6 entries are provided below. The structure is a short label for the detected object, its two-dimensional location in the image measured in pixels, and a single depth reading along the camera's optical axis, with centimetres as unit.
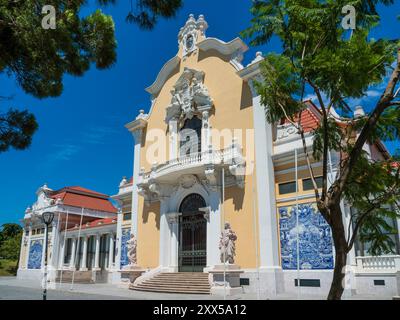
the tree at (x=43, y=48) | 651
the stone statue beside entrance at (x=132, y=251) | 2164
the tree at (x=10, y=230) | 5312
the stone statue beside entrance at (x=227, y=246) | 1638
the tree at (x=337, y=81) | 596
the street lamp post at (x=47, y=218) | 1283
